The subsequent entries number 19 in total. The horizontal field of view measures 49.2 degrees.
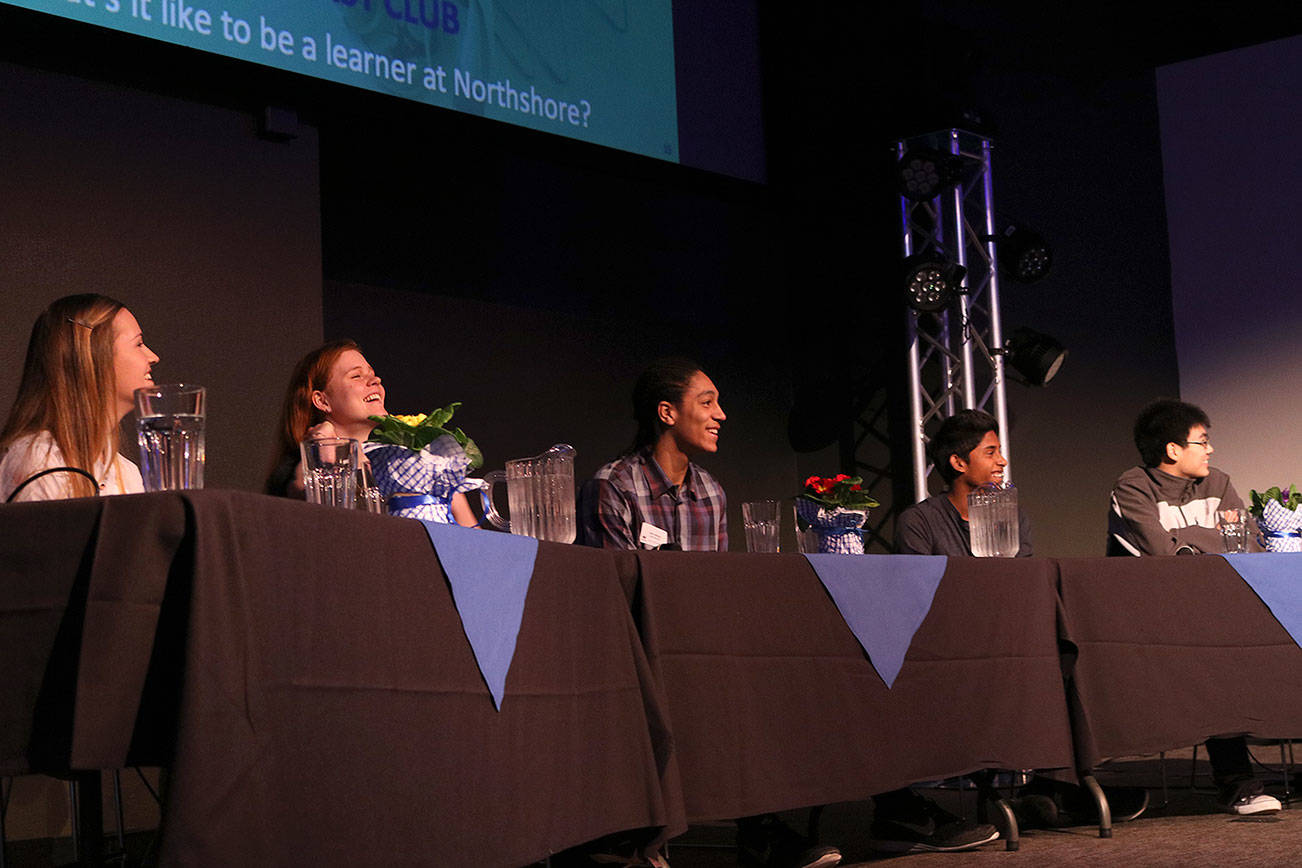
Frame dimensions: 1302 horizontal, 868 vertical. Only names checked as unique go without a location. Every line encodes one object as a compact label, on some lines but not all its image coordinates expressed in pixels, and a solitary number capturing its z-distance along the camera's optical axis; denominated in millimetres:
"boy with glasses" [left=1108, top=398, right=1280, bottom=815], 4090
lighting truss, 5516
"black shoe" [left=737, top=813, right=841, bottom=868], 2844
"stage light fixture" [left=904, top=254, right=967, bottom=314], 5461
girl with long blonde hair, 2301
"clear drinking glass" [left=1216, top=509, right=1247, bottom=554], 3590
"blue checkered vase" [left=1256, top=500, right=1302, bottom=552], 3676
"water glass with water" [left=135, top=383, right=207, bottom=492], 1672
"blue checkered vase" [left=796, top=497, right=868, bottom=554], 3008
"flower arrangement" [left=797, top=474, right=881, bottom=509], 3016
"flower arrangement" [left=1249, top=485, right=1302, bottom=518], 3695
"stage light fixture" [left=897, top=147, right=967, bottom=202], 5473
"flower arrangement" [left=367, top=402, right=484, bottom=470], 2070
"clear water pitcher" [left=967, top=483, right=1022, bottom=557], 3043
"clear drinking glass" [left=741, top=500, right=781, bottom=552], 2936
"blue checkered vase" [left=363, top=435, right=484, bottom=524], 2037
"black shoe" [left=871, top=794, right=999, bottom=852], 3166
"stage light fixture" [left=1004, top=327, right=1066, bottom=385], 5590
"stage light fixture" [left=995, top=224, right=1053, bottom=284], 5570
